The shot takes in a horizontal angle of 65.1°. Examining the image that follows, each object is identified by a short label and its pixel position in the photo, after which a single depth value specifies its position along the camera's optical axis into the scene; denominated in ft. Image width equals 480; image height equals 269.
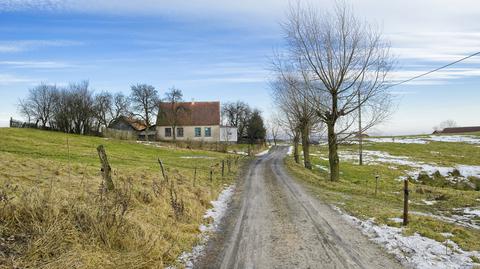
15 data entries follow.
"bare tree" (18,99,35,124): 230.07
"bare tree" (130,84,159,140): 231.50
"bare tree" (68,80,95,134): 219.82
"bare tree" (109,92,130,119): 261.85
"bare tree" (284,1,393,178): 69.58
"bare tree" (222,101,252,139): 349.61
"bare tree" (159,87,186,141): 245.24
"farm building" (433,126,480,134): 488.76
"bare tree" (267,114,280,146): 357.92
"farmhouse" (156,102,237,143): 248.73
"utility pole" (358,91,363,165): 72.58
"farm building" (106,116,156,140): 259.56
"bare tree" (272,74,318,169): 105.40
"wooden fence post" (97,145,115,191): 33.17
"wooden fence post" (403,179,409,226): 32.89
